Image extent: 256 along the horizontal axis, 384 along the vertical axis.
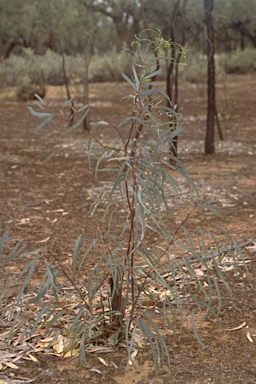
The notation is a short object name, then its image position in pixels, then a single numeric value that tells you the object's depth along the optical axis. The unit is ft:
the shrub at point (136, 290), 7.81
